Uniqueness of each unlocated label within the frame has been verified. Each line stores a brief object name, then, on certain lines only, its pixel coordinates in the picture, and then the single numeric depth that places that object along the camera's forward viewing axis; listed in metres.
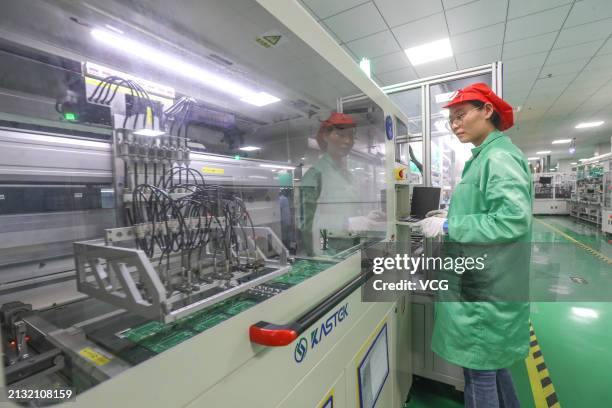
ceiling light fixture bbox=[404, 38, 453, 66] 3.68
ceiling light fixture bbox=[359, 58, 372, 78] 1.75
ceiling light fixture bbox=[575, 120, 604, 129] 8.64
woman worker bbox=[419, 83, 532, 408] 1.18
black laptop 1.94
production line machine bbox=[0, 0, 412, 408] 0.56
